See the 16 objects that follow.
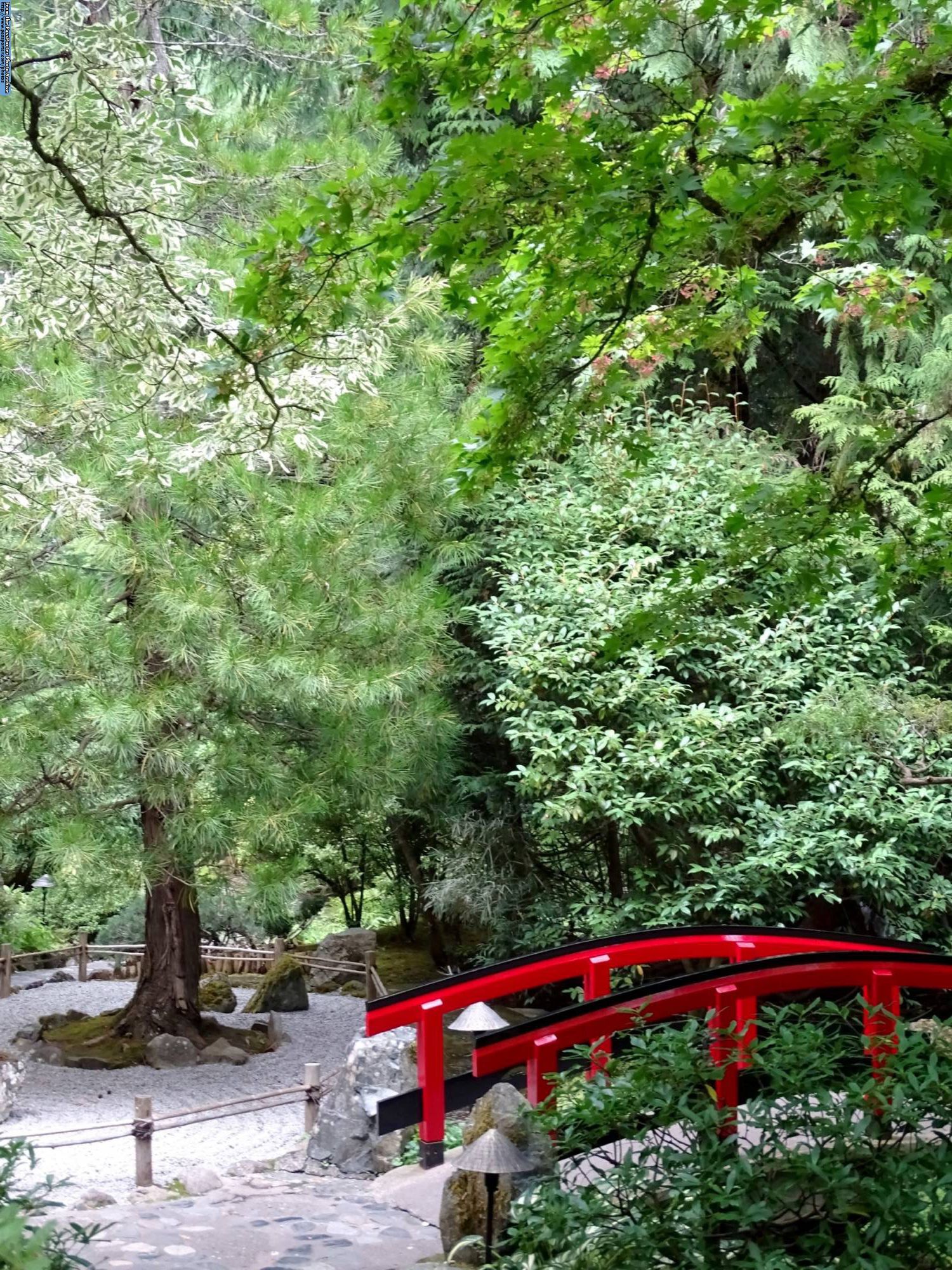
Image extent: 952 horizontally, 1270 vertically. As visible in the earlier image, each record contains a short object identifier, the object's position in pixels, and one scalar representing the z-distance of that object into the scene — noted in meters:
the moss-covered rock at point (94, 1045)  8.89
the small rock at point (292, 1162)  6.58
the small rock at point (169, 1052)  8.77
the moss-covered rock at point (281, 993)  11.12
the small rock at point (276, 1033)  9.77
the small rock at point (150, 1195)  5.91
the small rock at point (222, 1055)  8.95
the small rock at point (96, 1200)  5.73
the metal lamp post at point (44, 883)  12.67
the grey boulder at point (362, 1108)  6.47
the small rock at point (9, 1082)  7.76
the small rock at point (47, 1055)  8.93
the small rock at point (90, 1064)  8.83
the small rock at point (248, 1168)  6.44
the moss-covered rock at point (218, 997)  11.26
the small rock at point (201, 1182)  6.06
